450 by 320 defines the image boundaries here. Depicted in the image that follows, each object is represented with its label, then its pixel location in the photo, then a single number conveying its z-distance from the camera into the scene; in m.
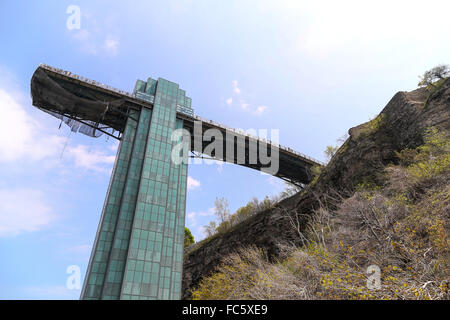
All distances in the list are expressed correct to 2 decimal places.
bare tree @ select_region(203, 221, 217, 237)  69.81
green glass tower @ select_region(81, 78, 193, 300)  35.44
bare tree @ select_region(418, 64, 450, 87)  28.23
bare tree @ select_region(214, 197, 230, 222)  68.25
